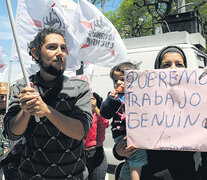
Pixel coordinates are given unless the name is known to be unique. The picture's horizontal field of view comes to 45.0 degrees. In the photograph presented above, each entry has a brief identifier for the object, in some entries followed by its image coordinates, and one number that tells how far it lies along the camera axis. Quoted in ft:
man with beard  5.32
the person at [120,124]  6.11
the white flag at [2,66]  14.75
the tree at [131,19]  62.85
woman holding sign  5.56
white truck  13.06
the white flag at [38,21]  11.09
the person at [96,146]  10.46
